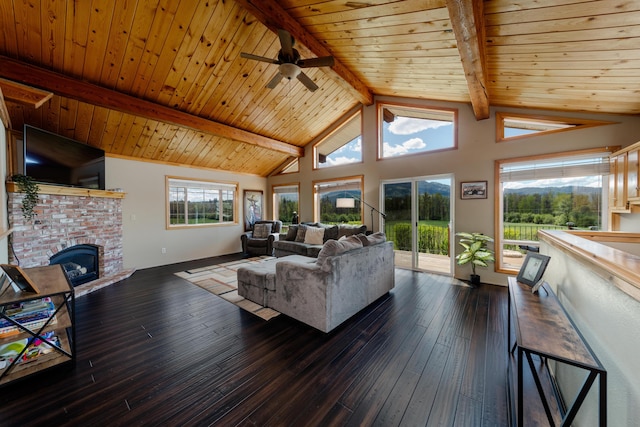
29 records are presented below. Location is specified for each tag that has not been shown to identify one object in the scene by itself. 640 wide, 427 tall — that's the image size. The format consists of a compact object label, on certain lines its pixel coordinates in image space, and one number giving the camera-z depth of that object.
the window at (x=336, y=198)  5.80
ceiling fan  2.68
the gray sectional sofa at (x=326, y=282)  2.39
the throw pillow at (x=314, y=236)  5.44
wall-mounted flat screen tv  3.33
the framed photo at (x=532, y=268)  1.78
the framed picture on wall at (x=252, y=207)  7.21
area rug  2.98
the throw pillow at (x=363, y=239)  2.97
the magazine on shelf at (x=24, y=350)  1.77
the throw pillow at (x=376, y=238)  3.14
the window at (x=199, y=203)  5.71
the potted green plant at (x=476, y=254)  3.83
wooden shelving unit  1.71
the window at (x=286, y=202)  7.12
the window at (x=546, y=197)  3.28
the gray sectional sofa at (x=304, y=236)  5.14
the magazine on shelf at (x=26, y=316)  1.77
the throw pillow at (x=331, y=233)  5.38
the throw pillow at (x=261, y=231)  6.31
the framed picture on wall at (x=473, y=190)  4.10
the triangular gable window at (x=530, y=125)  3.38
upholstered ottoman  2.93
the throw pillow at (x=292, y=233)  5.95
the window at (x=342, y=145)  5.82
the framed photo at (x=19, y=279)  1.73
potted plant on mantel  3.07
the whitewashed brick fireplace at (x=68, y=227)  3.21
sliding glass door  4.57
